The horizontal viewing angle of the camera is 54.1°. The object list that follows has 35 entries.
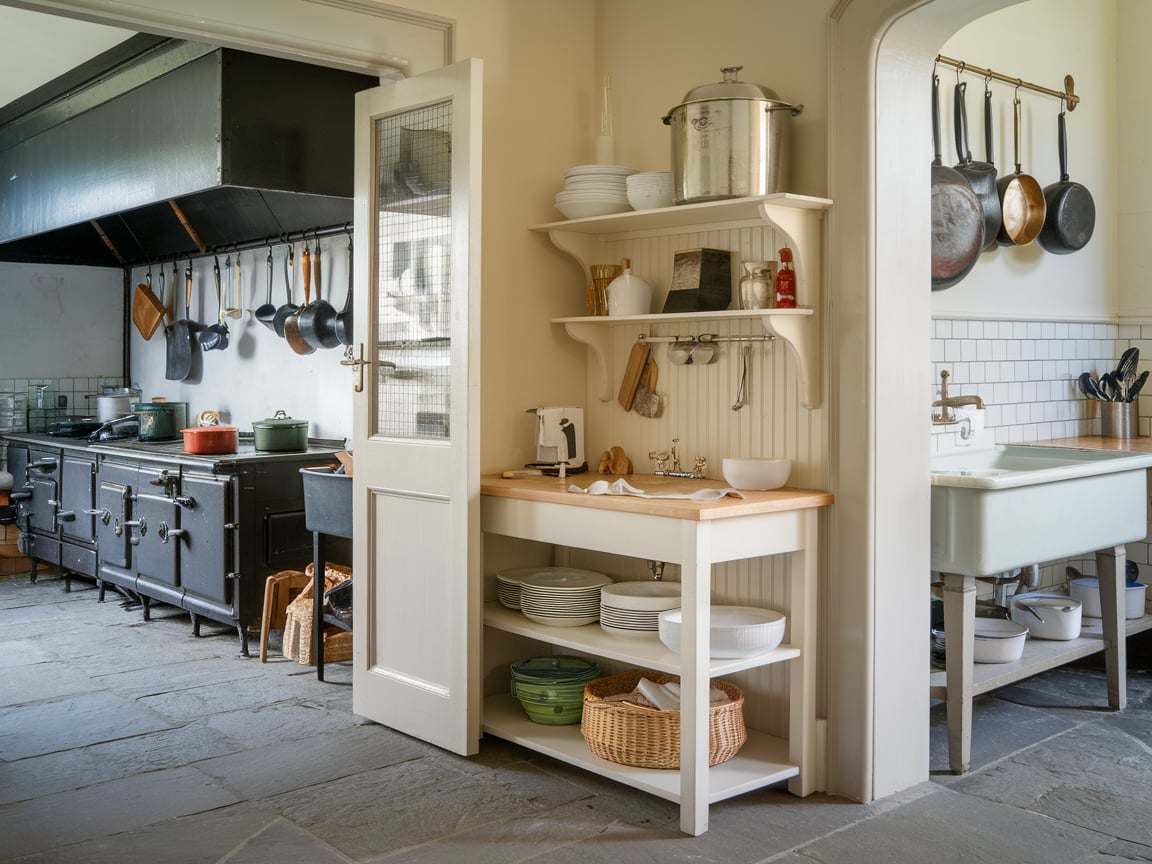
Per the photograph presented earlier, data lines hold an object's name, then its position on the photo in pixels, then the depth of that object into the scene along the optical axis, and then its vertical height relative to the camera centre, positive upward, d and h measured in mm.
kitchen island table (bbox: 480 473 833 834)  3074 -540
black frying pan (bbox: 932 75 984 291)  4297 +696
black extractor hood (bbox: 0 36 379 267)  4875 +1223
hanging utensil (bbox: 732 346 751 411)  3701 +66
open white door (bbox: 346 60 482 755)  3635 -5
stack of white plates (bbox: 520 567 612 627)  3678 -642
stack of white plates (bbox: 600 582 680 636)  3523 -643
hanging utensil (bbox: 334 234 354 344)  5738 +439
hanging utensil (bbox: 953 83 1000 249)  4477 +937
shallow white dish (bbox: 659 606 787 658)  3217 -655
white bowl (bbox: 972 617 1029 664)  3879 -825
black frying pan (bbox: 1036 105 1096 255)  4891 +838
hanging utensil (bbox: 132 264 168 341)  7531 +657
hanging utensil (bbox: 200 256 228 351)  6789 +456
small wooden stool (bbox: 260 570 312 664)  4996 -843
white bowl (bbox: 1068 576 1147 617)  4523 -767
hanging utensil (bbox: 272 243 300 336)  6109 +603
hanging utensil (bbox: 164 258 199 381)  7145 +411
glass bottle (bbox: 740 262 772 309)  3496 +376
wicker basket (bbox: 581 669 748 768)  3311 -967
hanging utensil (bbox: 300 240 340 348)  5855 +439
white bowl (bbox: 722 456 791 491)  3438 -201
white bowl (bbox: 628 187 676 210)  3680 +687
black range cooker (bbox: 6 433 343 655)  5098 -553
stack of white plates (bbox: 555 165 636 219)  3830 +738
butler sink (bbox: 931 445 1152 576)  3484 -341
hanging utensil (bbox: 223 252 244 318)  6676 +683
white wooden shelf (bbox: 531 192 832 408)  3312 +568
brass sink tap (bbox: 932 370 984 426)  4285 +11
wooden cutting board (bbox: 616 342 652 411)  4012 +126
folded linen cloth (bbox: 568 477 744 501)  3285 -254
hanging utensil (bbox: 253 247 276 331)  6355 +528
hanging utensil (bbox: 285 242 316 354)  5926 +431
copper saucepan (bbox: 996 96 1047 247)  4711 +844
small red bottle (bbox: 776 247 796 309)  3412 +361
